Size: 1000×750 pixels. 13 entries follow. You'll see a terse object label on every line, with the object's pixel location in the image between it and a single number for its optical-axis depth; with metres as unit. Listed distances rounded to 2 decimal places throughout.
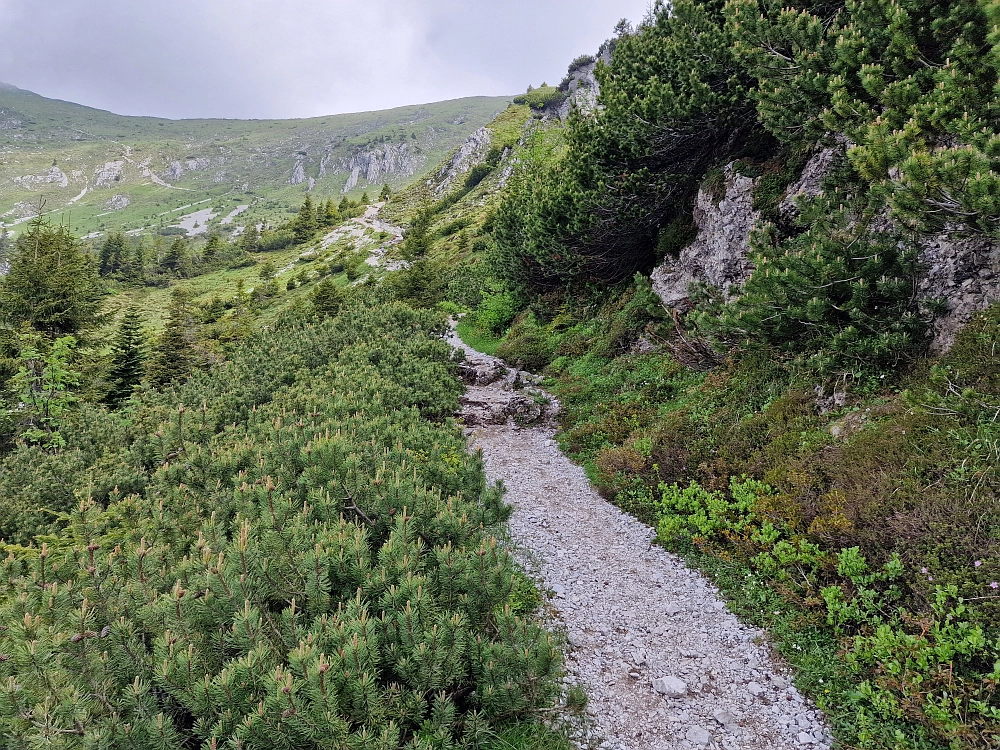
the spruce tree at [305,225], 99.19
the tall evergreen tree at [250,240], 98.69
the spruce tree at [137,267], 82.67
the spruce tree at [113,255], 84.44
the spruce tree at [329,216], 103.94
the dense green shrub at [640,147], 13.01
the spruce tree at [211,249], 92.75
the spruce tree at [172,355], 24.49
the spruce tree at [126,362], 22.77
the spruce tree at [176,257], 89.12
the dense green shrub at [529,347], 19.56
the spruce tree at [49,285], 18.47
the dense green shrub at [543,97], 99.66
